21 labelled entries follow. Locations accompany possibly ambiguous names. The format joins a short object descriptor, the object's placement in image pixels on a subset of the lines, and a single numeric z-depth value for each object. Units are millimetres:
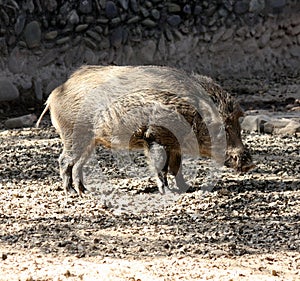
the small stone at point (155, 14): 18312
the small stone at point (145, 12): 18156
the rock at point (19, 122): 15164
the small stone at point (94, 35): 17375
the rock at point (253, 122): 14430
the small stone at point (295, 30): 20828
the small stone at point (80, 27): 17156
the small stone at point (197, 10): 19094
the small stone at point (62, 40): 17000
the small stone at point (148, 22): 18219
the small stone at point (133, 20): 17937
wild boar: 10055
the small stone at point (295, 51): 20891
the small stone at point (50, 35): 16828
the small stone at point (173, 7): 18641
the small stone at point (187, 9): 18875
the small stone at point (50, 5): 16875
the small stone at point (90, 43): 17391
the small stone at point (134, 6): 17969
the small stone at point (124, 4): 17797
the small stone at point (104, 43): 17656
